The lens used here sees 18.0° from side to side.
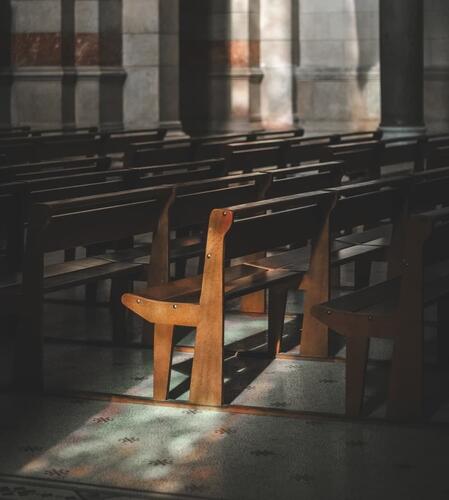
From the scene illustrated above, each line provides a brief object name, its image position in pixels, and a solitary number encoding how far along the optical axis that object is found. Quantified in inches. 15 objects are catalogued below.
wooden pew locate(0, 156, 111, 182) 322.0
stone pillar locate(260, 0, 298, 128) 781.3
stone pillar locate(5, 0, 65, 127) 608.7
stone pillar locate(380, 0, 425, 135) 574.9
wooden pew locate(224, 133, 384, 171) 406.0
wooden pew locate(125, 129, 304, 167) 404.2
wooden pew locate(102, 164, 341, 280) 283.4
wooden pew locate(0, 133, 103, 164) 438.9
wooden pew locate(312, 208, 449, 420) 219.9
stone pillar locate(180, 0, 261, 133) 753.0
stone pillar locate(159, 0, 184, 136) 629.6
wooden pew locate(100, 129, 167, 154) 484.3
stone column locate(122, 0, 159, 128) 624.4
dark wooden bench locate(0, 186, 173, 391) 238.7
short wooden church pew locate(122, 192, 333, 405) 231.0
